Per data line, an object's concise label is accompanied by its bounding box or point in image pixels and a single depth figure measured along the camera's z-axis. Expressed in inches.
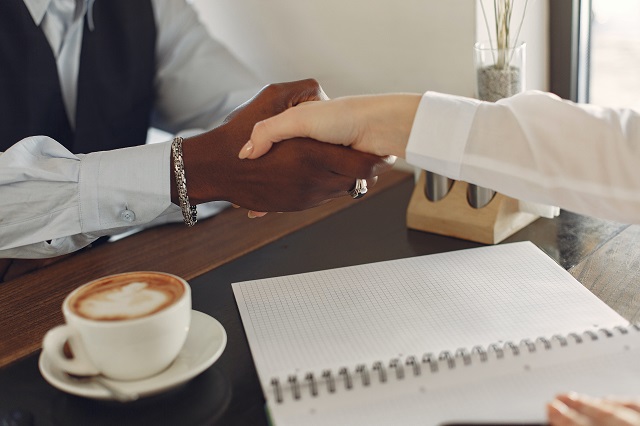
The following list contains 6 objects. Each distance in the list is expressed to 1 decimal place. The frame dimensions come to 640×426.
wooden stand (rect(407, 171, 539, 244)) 43.1
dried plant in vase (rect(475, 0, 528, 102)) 46.7
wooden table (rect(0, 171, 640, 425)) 29.0
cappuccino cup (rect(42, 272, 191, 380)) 26.6
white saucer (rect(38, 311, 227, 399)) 27.8
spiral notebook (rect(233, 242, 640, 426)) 26.5
